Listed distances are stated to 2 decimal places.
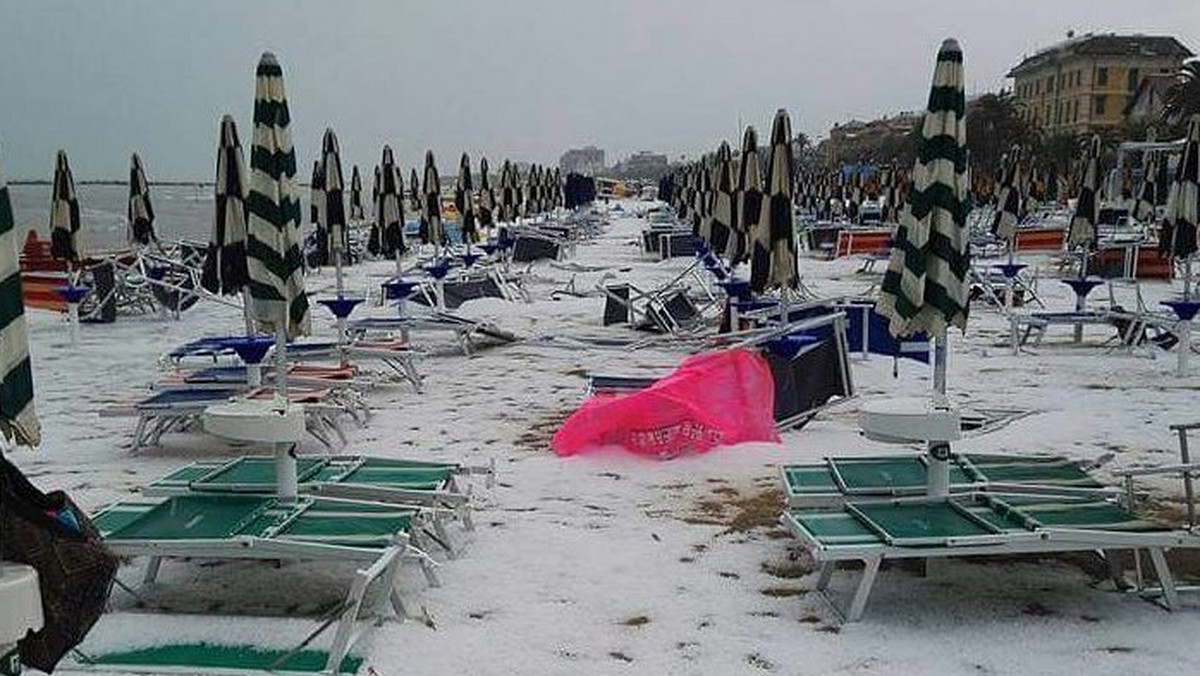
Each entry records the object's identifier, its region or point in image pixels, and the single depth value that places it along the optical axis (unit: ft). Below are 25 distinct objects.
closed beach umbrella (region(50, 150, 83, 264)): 44.70
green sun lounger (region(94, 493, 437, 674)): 15.23
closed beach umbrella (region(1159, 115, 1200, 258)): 35.60
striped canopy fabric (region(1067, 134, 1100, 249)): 44.86
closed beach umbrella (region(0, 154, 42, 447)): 8.79
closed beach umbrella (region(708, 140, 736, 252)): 42.52
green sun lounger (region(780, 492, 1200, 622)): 15.37
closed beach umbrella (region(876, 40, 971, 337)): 17.29
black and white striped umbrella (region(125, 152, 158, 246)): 49.55
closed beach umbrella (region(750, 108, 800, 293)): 27.04
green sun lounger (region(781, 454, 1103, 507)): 18.16
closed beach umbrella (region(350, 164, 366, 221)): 66.53
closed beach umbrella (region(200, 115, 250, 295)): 22.06
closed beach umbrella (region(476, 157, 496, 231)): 73.77
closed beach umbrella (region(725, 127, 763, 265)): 31.50
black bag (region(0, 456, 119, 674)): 8.61
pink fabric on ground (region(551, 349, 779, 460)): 24.81
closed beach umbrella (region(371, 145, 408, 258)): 49.37
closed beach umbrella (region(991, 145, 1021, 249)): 54.49
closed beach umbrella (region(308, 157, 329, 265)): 40.47
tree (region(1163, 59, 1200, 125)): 147.74
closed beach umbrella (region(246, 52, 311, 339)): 17.57
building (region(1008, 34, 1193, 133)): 285.64
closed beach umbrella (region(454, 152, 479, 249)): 62.64
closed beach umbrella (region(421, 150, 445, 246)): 55.57
